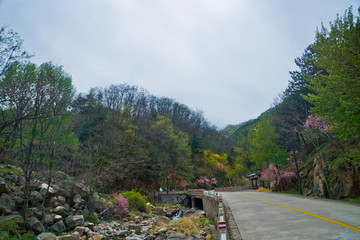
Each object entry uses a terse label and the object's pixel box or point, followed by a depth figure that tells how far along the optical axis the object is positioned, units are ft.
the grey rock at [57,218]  46.03
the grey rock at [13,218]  33.65
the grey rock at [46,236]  35.39
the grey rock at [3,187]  41.11
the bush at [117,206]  66.28
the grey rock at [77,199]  56.24
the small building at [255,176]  134.00
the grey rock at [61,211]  48.37
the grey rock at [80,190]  59.16
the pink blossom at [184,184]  142.52
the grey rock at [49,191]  48.32
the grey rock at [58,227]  43.13
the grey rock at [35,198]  45.85
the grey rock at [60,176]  56.47
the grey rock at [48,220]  43.86
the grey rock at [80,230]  45.26
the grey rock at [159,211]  85.71
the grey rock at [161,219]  64.07
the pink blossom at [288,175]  92.79
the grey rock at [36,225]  39.23
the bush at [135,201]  79.93
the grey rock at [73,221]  46.78
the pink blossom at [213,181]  160.25
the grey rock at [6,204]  37.96
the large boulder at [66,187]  55.52
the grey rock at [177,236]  42.58
